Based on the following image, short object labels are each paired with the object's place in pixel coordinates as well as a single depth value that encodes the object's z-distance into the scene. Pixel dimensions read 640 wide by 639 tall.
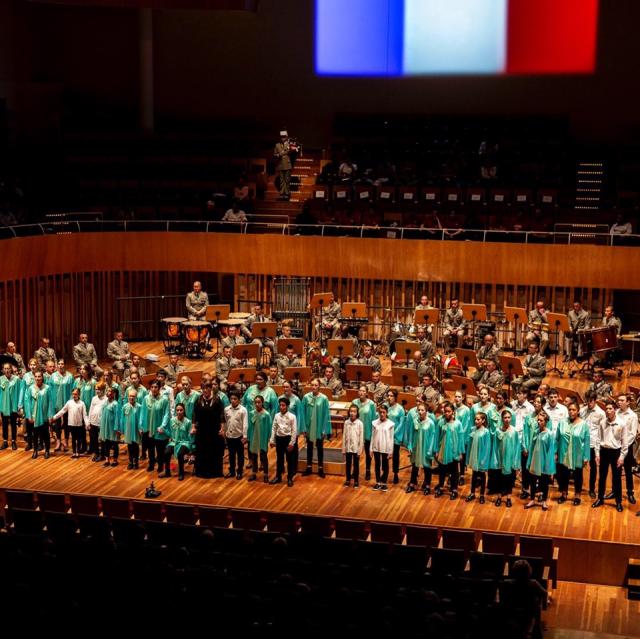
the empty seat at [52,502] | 12.39
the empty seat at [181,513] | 12.02
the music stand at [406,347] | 15.71
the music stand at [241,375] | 14.74
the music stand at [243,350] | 16.09
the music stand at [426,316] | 16.67
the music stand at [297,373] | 14.59
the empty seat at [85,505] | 12.36
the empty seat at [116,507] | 12.18
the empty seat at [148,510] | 12.05
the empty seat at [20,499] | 12.33
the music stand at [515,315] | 16.48
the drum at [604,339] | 16.47
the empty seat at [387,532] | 11.41
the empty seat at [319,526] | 11.56
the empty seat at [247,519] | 11.73
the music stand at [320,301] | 17.61
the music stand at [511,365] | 14.83
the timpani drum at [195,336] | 18.56
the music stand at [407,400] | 13.81
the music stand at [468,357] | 15.34
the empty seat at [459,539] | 11.23
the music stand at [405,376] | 14.23
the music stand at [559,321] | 16.38
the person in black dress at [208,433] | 13.80
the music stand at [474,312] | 17.22
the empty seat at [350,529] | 11.58
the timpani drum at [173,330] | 18.80
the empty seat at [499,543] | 11.14
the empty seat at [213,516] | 11.92
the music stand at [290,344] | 16.12
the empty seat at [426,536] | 11.34
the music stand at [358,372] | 14.69
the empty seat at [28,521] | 11.34
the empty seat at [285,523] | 11.70
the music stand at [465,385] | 14.25
